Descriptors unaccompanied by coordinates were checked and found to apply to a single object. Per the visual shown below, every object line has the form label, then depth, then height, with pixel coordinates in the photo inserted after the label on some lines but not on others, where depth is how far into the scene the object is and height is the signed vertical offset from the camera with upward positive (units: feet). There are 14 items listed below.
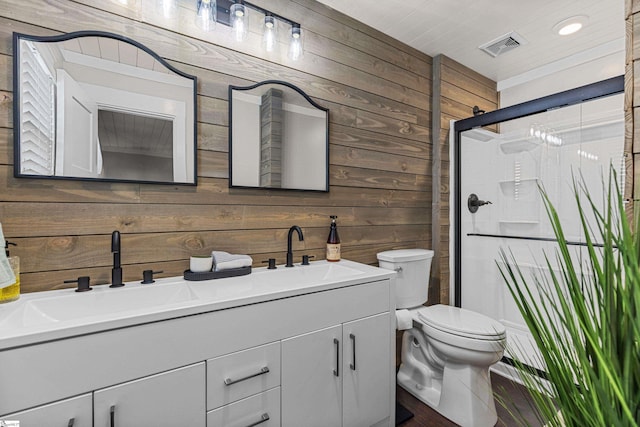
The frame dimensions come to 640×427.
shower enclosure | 5.91 +0.78
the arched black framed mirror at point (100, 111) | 3.86 +1.33
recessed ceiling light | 6.66 +4.03
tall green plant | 1.32 -0.60
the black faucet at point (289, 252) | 5.64 -0.70
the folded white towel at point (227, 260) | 4.78 -0.73
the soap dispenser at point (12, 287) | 3.46 -0.83
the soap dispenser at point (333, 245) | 6.10 -0.62
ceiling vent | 7.30 +4.00
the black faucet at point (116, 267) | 4.07 -0.71
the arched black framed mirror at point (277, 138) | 5.31 +1.32
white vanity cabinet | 2.76 -1.56
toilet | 5.37 -2.42
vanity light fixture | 4.86 +3.11
